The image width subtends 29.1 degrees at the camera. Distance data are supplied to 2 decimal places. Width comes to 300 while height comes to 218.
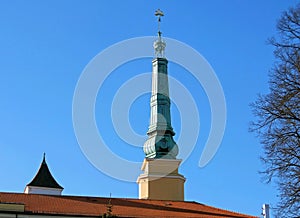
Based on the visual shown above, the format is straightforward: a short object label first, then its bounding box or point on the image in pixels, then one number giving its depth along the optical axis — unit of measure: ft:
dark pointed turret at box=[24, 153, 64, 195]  142.00
